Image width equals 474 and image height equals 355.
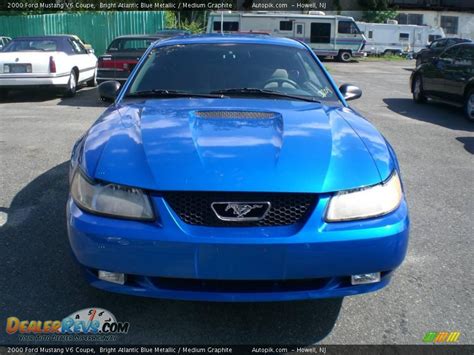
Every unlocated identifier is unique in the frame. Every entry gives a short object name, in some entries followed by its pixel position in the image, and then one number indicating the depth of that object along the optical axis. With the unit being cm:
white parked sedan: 1149
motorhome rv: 3041
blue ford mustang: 239
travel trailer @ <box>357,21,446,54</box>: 3553
